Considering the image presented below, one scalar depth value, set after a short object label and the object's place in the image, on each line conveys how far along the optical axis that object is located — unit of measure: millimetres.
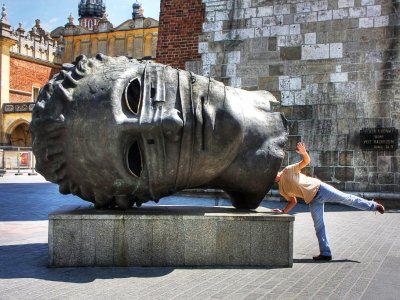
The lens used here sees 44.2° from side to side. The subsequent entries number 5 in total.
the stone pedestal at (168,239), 4695
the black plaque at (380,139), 10773
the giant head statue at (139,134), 4449
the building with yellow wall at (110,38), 52531
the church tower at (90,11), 86188
